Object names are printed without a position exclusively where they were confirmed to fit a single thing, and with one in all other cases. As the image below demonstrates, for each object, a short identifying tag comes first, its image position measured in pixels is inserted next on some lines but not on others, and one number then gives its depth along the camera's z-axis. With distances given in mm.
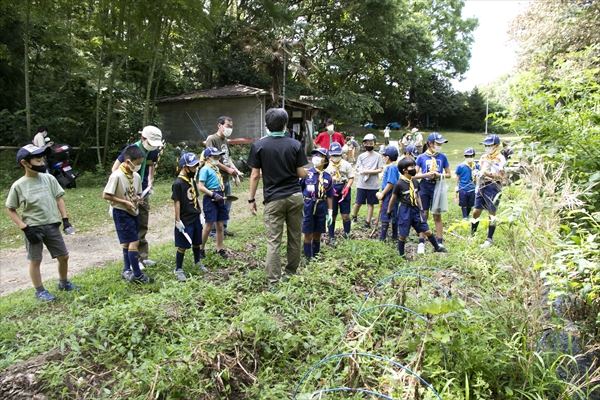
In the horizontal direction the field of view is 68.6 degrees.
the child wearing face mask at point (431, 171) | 6850
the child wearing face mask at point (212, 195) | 6215
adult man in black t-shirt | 4934
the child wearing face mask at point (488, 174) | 6795
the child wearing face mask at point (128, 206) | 5223
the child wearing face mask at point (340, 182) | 7301
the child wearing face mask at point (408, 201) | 6285
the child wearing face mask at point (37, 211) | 4832
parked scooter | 12422
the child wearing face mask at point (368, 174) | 8109
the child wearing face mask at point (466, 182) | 7633
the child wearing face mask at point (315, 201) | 5973
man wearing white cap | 5719
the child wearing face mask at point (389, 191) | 7090
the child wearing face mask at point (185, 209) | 5473
